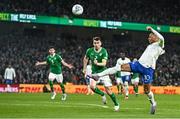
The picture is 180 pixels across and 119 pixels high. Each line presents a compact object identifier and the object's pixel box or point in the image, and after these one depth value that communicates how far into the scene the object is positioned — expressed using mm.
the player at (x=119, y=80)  37938
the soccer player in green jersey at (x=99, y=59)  22500
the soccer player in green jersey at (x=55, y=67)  31078
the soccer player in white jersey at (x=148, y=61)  19719
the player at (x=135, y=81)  38031
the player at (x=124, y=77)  35656
